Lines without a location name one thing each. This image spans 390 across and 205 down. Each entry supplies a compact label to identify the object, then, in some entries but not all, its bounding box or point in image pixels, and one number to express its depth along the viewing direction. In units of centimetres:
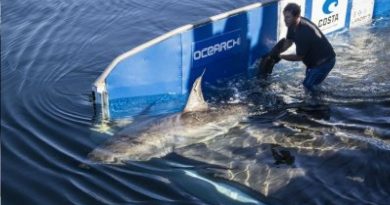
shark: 764
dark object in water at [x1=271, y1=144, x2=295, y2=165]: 760
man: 905
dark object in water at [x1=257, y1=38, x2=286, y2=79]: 976
